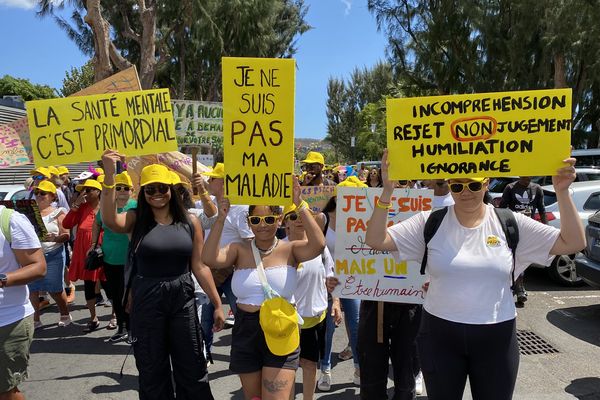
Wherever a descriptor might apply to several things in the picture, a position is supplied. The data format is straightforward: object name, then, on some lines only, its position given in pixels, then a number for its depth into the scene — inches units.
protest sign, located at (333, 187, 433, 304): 136.5
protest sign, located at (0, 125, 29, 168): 164.7
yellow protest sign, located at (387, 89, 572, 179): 97.9
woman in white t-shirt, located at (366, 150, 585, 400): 92.3
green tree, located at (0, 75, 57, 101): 1887.3
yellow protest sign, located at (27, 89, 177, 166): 138.8
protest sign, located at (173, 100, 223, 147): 269.1
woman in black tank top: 122.0
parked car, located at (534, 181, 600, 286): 290.5
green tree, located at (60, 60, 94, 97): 1581.0
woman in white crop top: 109.3
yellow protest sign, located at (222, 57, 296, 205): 113.6
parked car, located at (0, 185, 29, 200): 339.9
